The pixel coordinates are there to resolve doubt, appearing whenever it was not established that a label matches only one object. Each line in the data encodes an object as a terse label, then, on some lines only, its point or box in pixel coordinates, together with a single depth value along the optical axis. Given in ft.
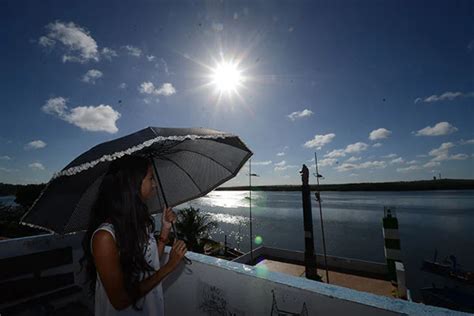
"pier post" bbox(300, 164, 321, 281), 28.14
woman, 4.68
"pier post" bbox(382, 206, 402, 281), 22.30
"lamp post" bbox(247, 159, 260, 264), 33.22
